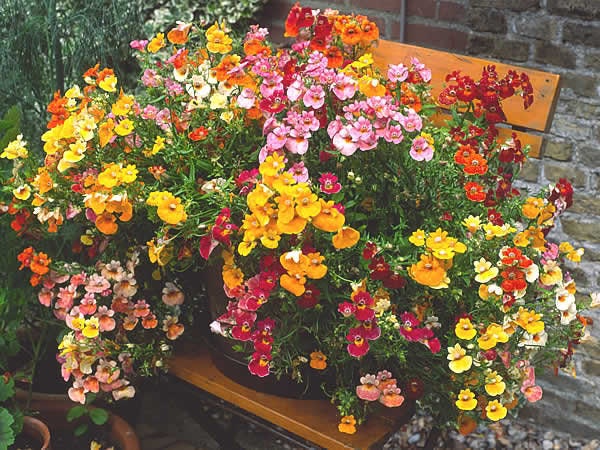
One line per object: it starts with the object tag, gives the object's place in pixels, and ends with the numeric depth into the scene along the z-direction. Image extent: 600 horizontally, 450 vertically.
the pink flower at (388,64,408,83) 1.59
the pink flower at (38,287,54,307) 1.70
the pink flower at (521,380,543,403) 1.50
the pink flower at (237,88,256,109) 1.52
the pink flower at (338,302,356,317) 1.38
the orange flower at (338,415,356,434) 1.55
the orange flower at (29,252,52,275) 1.66
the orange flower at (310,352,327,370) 1.51
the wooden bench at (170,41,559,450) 1.60
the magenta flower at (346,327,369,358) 1.41
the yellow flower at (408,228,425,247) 1.40
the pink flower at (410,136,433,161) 1.46
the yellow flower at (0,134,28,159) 1.67
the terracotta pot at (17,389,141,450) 1.98
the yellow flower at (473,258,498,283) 1.38
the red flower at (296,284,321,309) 1.41
